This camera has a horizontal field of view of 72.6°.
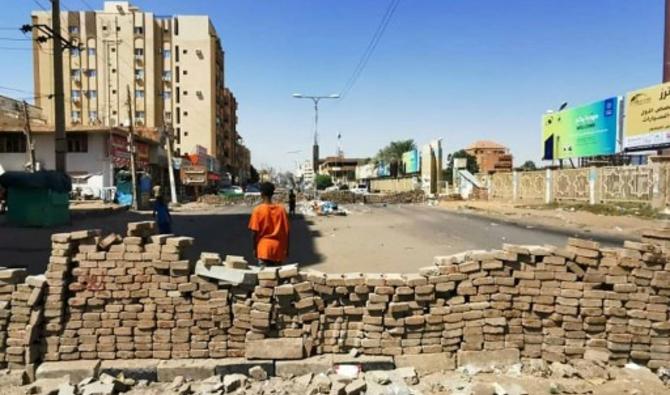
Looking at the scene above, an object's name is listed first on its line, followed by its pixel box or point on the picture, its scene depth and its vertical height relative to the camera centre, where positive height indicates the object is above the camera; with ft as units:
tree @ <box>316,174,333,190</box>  325.58 -4.05
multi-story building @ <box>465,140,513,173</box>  139.33 +13.72
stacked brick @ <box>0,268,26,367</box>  15.05 -4.12
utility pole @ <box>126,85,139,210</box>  84.94 +3.88
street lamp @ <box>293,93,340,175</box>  84.58 +4.18
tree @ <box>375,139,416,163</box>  284.14 +17.19
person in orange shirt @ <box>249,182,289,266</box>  17.28 -2.11
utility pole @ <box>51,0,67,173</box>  53.52 +9.29
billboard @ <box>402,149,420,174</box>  182.09 +5.97
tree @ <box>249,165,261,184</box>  410.80 +1.57
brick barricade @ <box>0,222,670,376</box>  15.26 -4.41
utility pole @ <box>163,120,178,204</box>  107.33 +1.16
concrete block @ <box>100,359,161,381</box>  14.70 -6.23
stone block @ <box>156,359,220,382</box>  14.64 -6.23
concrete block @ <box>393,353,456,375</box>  15.08 -6.19
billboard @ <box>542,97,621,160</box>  83.41 +9.20
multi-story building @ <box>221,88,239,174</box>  255.70 +25.27
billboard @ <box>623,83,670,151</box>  69.87 +9.22
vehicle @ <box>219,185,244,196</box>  159.84 -4.93
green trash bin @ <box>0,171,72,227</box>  50.44 -2.20
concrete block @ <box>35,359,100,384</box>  14.52 -6.20
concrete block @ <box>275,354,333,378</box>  14.74 -6.19
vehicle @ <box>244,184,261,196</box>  167.97 -4.74
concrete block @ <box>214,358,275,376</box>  14.74 -6.15
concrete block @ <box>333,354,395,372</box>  14.89 -6.07
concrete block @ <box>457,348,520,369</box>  15.21 -6.12
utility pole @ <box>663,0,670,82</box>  90.19 +25.77
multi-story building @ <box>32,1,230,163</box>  213.05 +50.79
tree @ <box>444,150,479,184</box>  183.52 +5.59
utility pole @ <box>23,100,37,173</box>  83.47 +7.37
